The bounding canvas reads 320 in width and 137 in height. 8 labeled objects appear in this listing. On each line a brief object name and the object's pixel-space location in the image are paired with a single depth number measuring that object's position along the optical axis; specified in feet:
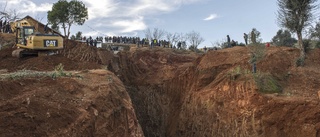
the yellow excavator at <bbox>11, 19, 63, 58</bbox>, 72.38
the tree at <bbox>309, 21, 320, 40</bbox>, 89.88
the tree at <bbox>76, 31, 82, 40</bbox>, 159.33
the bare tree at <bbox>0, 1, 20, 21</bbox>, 115.10
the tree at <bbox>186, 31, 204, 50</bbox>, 226.34
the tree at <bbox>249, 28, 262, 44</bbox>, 62.49
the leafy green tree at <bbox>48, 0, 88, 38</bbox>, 122.93
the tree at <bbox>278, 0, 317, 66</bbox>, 67.56
